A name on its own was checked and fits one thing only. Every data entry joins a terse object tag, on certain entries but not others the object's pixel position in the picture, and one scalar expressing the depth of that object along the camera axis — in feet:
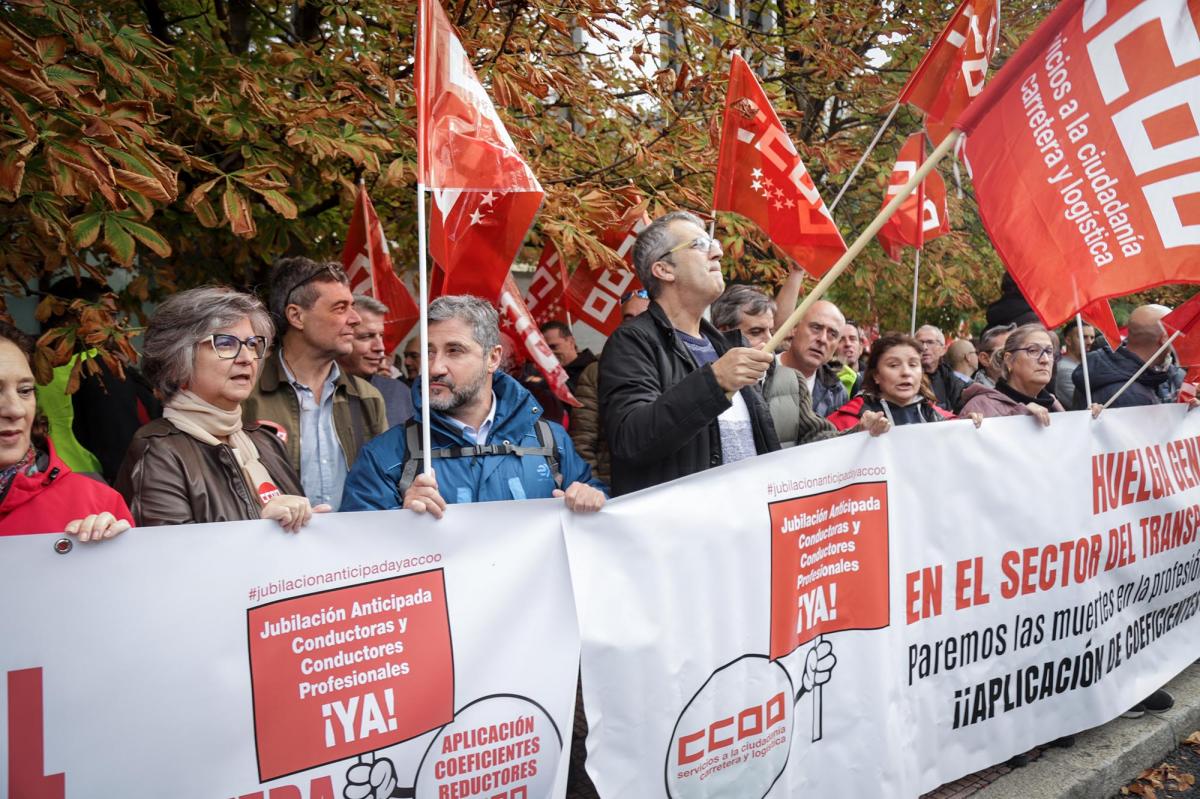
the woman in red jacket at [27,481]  7.41
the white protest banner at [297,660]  6.58
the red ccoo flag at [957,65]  14.39
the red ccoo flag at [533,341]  15.11
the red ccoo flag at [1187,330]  15.31
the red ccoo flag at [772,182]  13.44
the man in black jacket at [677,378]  9.09
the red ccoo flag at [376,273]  16.35
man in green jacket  11.94
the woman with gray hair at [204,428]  8.34
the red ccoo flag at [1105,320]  13.84
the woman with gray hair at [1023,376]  15.40
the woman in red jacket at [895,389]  14.42
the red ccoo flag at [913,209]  19.57
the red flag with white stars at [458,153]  9.57
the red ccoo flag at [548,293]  22.99
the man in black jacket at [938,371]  24.99
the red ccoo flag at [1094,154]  10.21
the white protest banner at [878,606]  8.93
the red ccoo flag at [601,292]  21.56
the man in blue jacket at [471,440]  9.50
